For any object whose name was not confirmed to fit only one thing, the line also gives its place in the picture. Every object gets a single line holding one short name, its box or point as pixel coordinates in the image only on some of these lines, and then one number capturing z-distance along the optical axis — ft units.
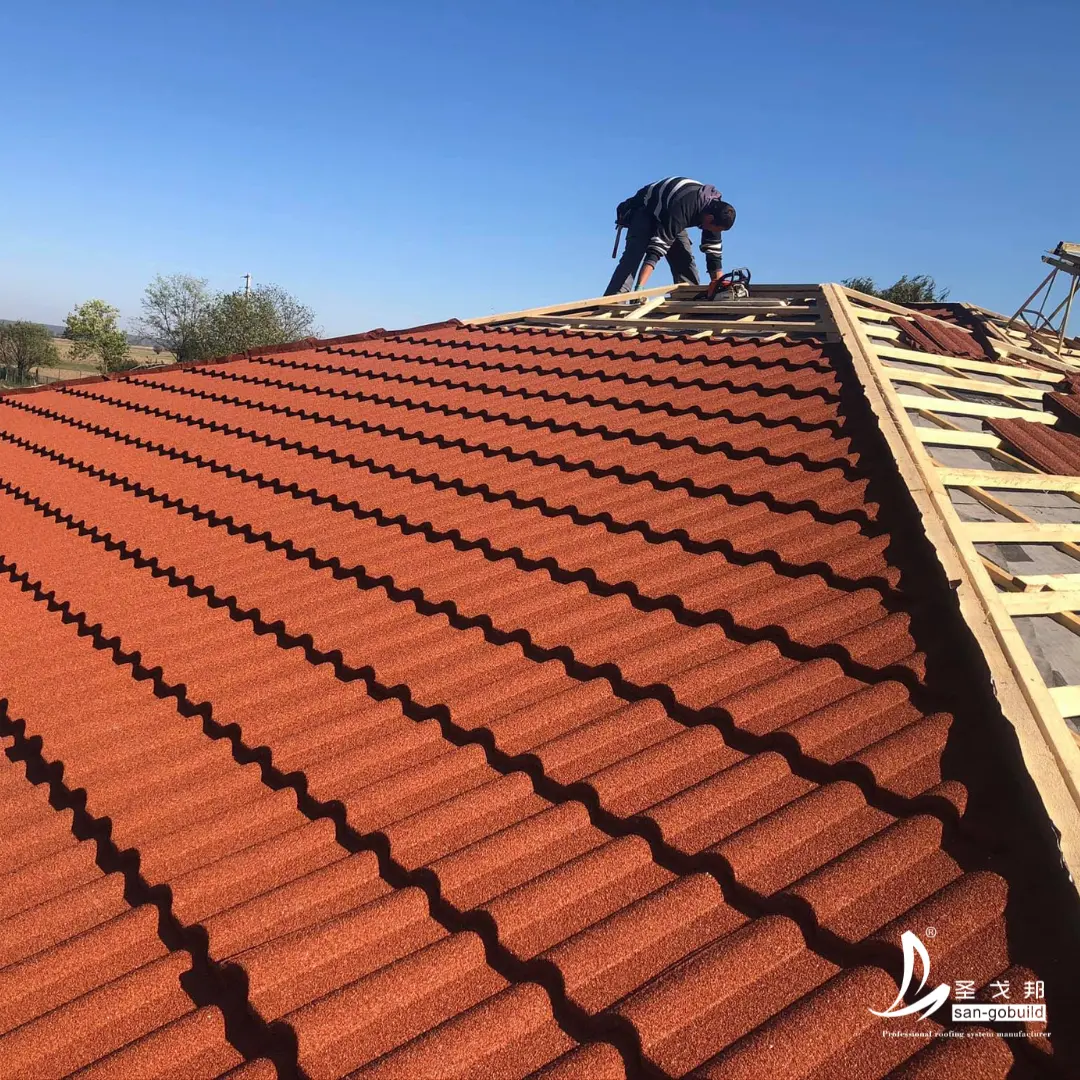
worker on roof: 33.14
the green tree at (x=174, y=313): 186.80
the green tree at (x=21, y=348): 206.90
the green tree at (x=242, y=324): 160.97
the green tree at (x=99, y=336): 230.48
